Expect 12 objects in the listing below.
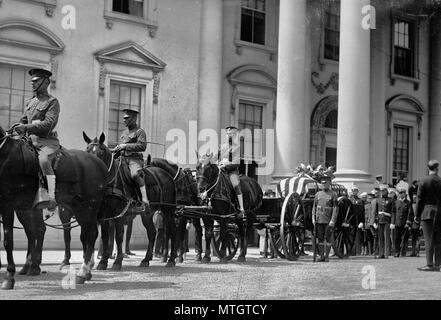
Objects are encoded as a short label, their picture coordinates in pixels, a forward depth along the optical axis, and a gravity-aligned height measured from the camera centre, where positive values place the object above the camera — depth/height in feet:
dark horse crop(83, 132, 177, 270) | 40.65 -0.86
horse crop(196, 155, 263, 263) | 49.14 -0.74
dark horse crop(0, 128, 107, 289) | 32.37 -0.04
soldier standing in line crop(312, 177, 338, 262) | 52.54 -1.66
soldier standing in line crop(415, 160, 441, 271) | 44.52 -0.94
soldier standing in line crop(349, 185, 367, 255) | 60.39 -1.78
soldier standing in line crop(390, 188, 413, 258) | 64.69 -2.50
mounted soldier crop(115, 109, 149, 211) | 43.32 +2.21
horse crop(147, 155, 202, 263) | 49.26 -0.42
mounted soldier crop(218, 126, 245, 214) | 51.34 +2.10
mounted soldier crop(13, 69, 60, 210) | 34.35 +2.90
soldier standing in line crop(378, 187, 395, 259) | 62.53 -2.29
